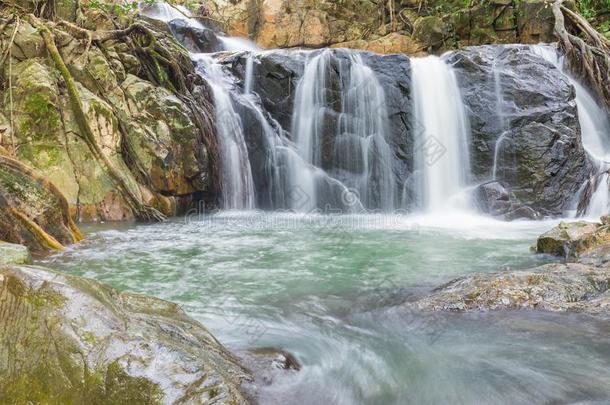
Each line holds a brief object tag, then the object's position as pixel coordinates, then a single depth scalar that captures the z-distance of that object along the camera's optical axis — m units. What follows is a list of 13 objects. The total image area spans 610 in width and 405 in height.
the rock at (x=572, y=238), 5.28
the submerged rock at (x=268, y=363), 2.68
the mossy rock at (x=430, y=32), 15.85
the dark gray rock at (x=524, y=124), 10.14
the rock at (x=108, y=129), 8.15
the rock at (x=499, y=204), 9.82
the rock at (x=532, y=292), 3.75
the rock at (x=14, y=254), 3.42
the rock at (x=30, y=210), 5.36
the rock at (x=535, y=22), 14.29
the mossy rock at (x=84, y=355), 2.02
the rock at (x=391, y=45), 16.22
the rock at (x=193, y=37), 15.76
